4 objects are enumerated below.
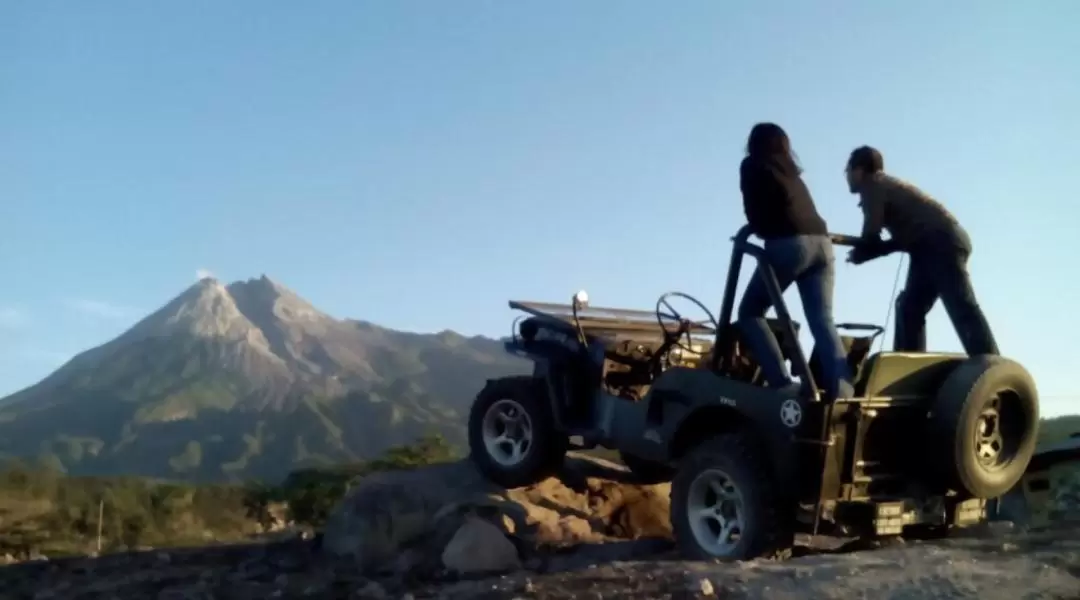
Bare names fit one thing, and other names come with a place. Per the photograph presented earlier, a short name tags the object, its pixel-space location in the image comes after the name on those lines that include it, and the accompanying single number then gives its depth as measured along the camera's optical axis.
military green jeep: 6.14
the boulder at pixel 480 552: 7.42
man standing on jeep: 7.03
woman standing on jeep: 6.61
